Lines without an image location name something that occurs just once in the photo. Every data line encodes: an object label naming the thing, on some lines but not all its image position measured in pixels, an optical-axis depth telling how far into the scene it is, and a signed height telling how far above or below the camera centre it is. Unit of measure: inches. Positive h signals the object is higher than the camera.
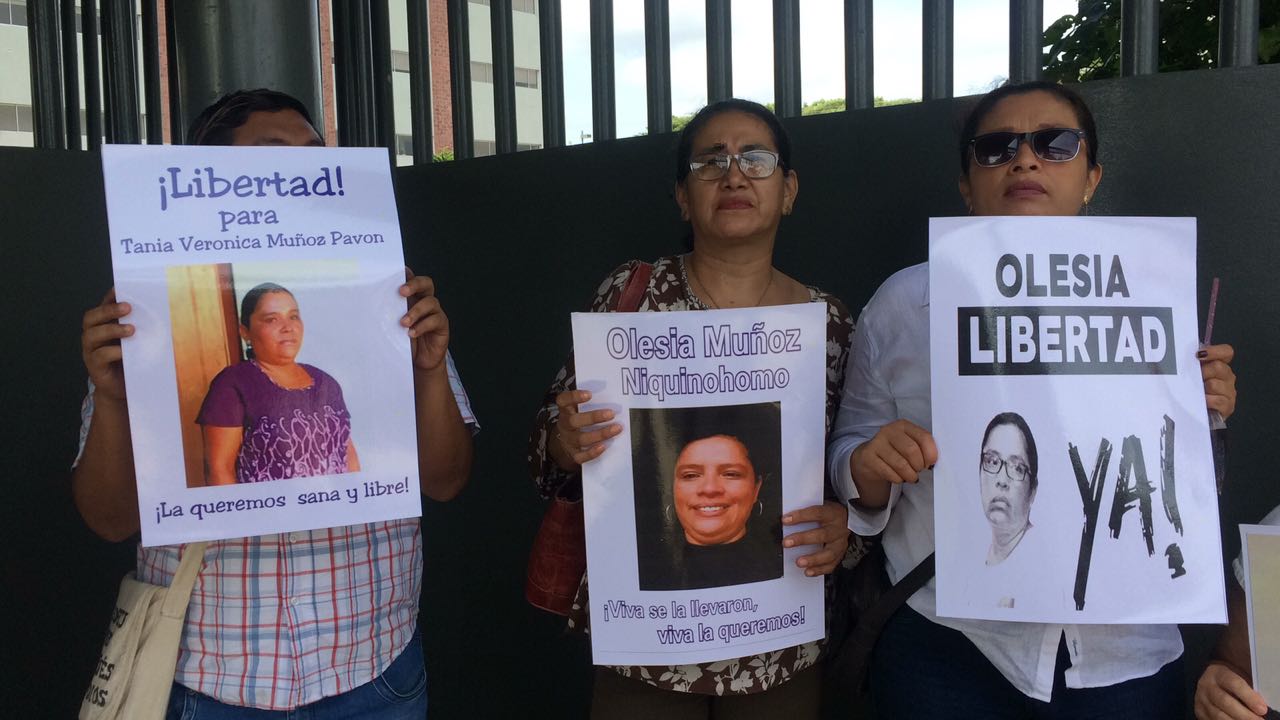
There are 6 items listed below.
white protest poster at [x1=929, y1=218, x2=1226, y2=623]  63.4 -8.2
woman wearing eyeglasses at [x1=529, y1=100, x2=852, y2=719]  77.0 +1.3
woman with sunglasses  65.1 -13.2
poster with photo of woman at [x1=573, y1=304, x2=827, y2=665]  71.9 -11.7
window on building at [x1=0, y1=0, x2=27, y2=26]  730.8 +247.2
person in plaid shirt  67.9 -18.3
